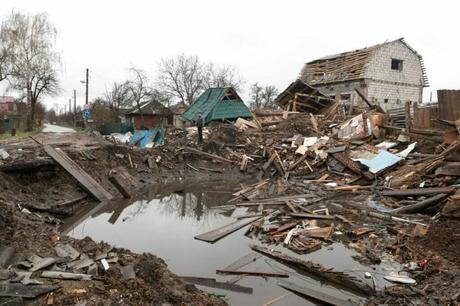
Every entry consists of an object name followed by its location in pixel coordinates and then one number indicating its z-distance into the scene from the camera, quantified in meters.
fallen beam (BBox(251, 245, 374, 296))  5.68
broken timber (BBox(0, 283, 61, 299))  4.06
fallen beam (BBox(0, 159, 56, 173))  10.82
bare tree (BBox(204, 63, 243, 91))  49.68
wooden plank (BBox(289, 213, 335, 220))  9.28
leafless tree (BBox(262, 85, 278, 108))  53.52
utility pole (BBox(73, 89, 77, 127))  75.46
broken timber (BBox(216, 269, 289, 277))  6.21
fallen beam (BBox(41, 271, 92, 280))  4.61
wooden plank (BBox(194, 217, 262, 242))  8.31
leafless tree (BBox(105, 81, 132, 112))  48.97
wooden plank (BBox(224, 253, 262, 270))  6.57
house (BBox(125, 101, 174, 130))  45.22
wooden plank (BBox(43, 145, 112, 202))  11.64
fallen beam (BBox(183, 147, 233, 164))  18.19
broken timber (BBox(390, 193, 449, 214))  9.38
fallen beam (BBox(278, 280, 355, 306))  5.21
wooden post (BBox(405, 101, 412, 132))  15.40
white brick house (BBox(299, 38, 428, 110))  29.11
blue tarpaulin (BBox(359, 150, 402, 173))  13.15
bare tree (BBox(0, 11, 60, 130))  31.83
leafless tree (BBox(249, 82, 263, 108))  53.72
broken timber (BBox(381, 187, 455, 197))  9.82
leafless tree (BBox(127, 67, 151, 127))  43.29
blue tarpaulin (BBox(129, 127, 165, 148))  21.40
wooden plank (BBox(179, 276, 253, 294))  5.75
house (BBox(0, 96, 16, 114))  61.31
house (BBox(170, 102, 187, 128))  42.29
